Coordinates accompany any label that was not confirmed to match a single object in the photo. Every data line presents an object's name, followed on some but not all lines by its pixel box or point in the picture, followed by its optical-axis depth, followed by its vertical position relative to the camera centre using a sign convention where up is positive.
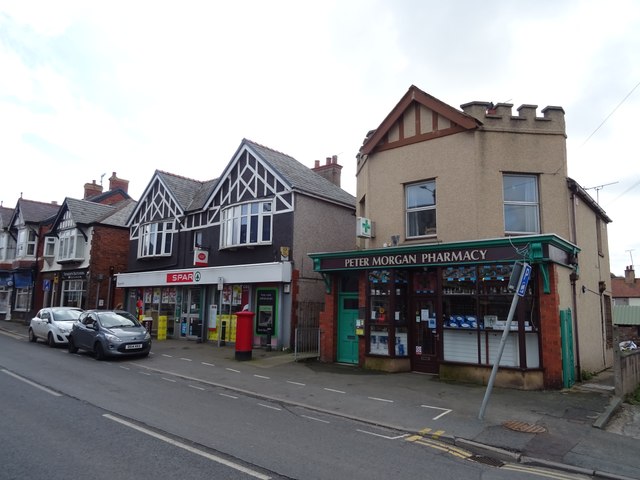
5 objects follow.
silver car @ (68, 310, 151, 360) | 15.29 -1.34
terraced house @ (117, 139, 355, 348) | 18.44 +2.47
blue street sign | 8.23 +0.46
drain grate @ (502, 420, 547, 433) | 7.76 -2.11
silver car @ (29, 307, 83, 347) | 18.81 -1.24
